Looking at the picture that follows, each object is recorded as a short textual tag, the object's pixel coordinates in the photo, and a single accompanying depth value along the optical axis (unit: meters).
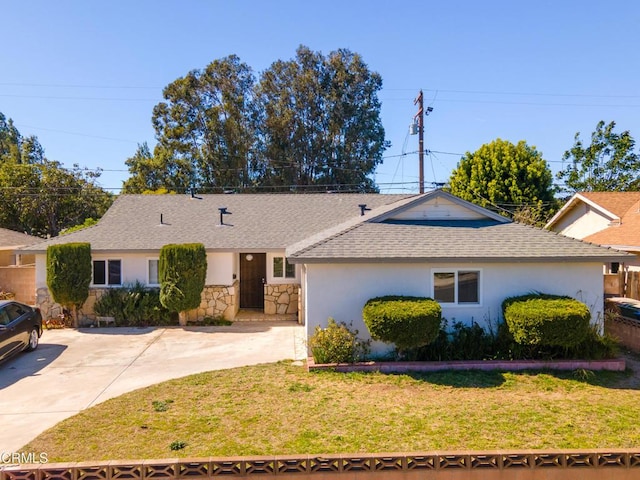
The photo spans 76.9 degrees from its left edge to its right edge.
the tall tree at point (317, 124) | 34.94
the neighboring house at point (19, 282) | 15.90
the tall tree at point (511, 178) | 24.64
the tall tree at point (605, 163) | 32.12
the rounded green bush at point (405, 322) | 8.23
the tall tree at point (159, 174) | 33.09
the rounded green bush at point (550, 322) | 8.20
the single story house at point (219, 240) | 13.73
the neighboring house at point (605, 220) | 17.42
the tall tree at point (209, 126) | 34.25
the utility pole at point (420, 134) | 15.84
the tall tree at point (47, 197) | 29.47
